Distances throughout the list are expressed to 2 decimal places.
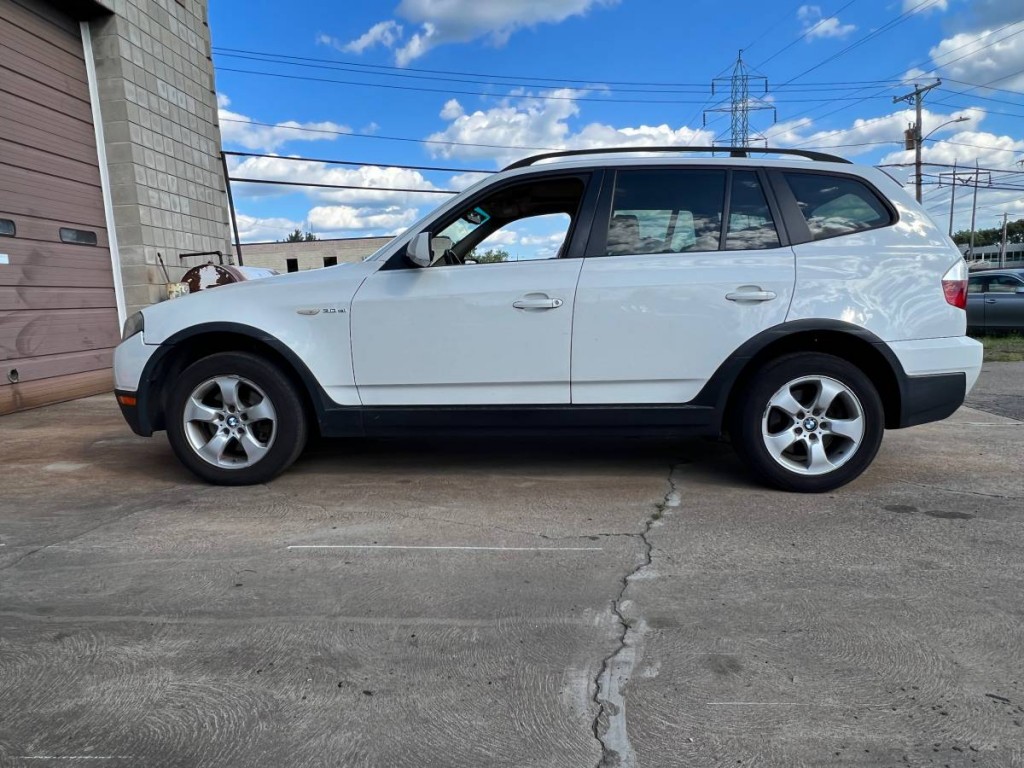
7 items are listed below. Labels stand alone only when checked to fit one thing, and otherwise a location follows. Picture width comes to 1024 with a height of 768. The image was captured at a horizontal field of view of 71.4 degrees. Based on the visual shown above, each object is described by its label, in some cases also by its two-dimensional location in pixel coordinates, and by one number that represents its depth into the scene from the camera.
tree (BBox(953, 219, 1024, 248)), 108.06
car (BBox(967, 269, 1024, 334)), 14.09
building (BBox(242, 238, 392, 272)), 51.16
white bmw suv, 4.15
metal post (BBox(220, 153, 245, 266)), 12.45
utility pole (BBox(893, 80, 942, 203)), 35.53
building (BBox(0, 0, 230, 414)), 7.85
